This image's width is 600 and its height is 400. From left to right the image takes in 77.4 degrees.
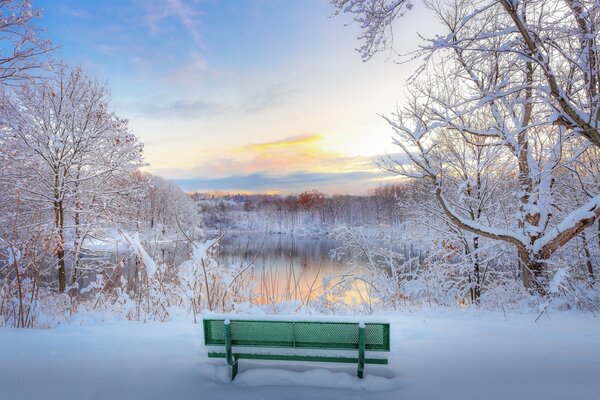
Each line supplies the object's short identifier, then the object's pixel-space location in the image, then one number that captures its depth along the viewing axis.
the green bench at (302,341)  3.55
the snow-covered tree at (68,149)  11.32
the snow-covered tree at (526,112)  5.96
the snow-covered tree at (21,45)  6.22
